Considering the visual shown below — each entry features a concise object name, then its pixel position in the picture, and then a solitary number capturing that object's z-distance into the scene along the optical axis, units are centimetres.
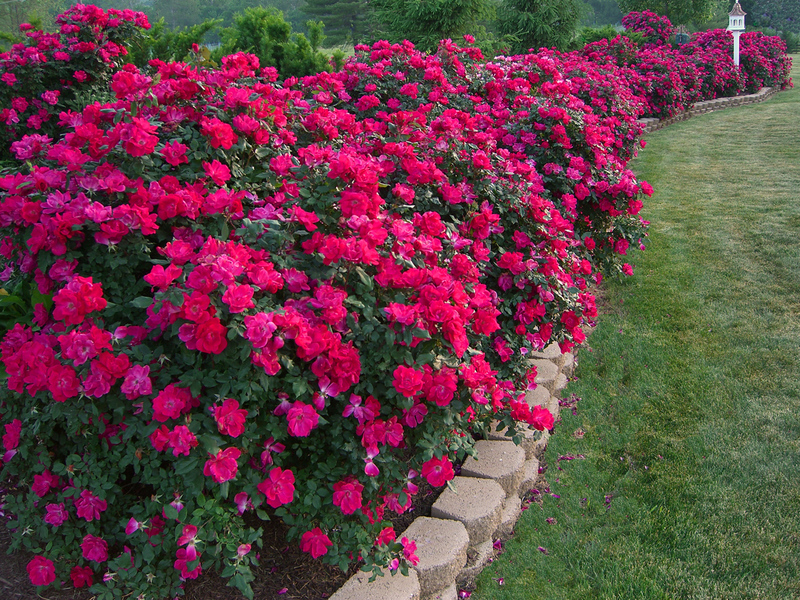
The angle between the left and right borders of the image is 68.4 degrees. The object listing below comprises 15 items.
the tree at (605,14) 4966
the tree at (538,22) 1248
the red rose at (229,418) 167
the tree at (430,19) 1038
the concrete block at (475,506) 227
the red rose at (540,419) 233
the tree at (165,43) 686
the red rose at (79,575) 190
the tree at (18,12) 2955
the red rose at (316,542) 183
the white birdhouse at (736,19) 1345
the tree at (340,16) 3888
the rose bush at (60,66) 504
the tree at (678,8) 1978
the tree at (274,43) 770
